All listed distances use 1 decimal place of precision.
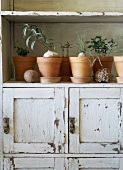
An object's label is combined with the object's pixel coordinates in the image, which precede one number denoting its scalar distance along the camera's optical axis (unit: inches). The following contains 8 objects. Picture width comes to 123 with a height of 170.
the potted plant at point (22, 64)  74.6
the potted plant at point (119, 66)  69.3
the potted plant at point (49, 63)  69.9
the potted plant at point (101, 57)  73.5
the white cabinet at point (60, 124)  68.8
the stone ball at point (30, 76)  70.3
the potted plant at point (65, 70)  75.2
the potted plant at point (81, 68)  69.9
